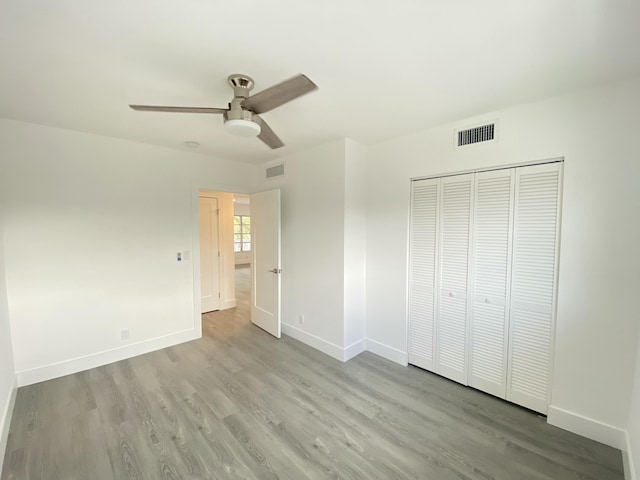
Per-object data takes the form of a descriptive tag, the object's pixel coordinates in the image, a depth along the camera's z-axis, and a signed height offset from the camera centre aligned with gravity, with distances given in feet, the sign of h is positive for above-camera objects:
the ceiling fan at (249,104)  4.63 +2.35
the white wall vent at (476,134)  7.49 +2.65
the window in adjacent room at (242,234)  32.57 -0.74
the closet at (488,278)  6.90 -1.44
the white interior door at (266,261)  11.84 -1.52
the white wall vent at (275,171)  12.15 +2.60
